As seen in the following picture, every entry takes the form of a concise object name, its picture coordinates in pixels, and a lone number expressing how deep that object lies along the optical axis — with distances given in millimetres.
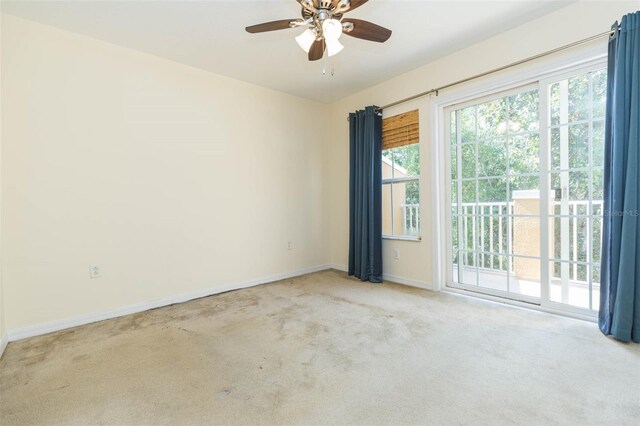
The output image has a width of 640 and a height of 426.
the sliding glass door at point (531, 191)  2412
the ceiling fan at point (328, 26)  1754
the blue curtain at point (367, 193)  3674
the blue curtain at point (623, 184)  1968
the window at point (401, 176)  3498
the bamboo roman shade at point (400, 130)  3441
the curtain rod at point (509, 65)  2202
